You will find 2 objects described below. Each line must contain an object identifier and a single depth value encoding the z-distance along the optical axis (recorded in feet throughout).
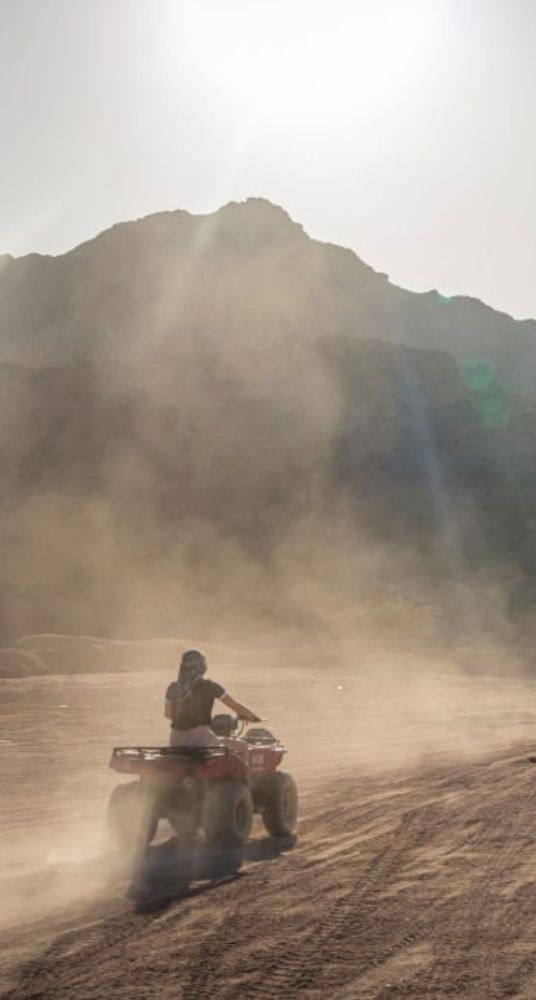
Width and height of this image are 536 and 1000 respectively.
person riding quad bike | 31.22
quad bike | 29.89
